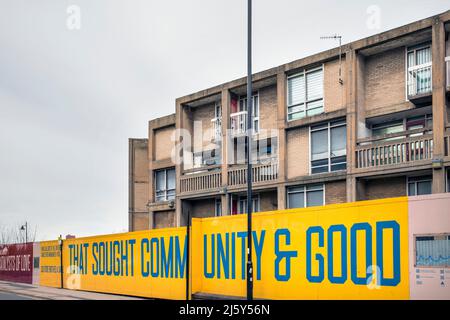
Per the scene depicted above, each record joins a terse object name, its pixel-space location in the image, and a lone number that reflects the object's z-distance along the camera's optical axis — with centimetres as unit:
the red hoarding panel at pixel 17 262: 3606
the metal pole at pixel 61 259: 3086
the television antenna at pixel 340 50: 2589
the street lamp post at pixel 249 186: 1667
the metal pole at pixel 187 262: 1956
